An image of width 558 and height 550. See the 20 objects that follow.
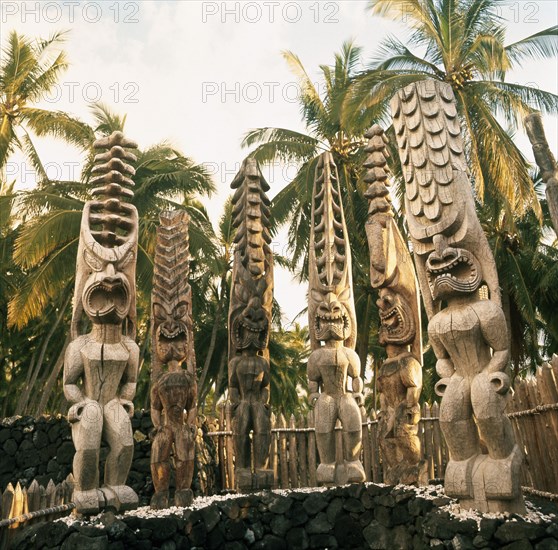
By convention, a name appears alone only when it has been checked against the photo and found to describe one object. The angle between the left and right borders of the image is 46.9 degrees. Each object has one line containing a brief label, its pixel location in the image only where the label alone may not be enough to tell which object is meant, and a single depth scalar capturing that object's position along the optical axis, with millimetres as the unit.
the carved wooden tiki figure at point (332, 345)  7473
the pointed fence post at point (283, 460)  9648
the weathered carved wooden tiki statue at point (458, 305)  4875
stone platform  4391
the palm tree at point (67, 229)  15633
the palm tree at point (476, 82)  15117
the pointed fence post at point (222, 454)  10231
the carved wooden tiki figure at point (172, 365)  6996
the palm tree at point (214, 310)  22312
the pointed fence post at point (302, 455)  9626
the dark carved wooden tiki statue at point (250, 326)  7684
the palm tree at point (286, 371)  25953
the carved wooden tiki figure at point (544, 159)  5340
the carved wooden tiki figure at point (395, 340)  6781
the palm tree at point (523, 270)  17047
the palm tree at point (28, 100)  18047
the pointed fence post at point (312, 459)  9562
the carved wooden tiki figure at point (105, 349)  6113
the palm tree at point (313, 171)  18453
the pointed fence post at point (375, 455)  9259
